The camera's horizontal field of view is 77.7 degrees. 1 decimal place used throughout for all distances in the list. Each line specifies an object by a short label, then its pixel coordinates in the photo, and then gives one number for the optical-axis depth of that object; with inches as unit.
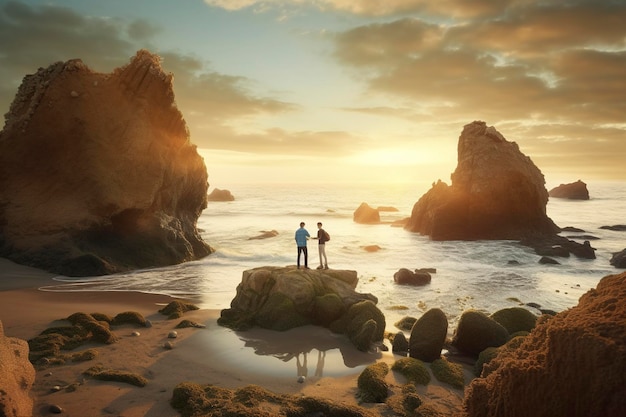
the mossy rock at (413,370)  436.8
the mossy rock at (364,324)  529.3
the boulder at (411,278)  959.0
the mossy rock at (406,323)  631.2
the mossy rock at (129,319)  566.8
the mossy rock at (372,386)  388.5
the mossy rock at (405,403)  365.1
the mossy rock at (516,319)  559.5
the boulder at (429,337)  494.9
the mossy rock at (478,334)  522.6
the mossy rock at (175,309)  625.5
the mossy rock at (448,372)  439.5
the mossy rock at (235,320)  595.8
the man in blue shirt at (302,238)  724.7
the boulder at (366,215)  2523.1
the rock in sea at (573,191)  4357.8
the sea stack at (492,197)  1627.7
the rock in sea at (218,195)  4215.1
